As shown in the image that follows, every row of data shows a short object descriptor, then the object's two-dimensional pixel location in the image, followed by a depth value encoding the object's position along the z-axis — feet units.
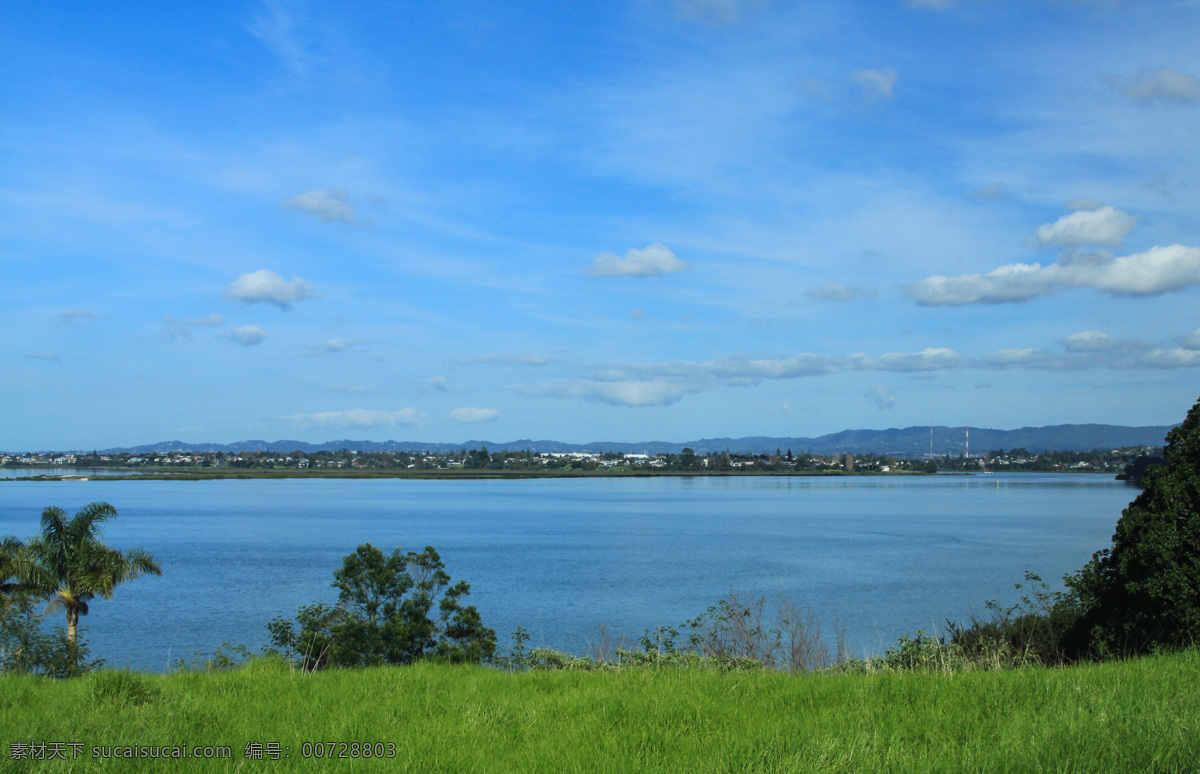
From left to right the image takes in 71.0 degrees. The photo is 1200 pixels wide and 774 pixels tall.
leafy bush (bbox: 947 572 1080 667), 38.24
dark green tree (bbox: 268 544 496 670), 72.54
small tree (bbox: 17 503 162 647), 81.15
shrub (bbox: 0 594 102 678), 66.95
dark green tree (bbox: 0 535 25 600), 77.15
